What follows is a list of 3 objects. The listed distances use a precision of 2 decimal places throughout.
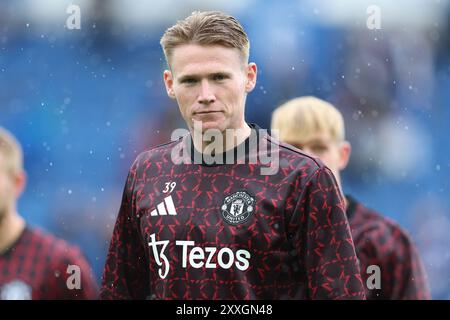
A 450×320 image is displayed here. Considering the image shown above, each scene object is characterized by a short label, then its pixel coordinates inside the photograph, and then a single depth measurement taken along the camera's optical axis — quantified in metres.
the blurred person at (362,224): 7.91
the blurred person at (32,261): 8.27
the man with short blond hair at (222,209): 4.37
